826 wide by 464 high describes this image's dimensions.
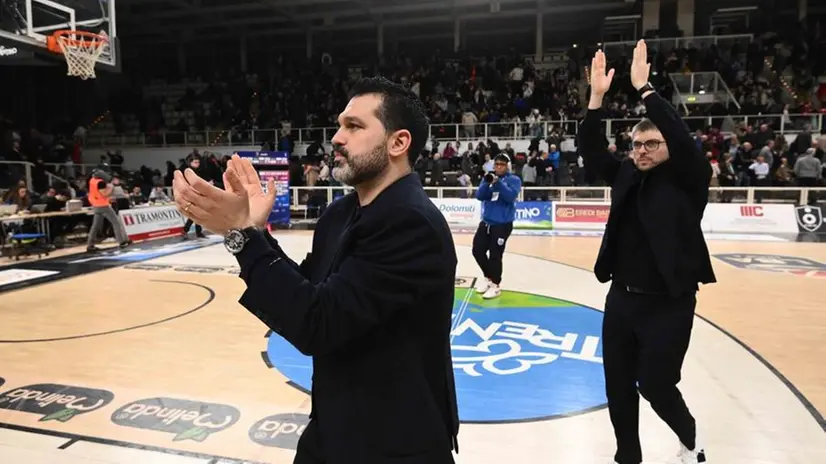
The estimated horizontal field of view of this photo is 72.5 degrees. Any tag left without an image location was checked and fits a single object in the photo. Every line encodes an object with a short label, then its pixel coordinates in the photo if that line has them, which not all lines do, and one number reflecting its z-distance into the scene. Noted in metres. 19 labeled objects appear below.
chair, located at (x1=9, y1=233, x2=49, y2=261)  10.69
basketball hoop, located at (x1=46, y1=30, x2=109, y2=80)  9.58
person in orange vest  11.37
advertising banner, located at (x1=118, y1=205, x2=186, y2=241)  13.35
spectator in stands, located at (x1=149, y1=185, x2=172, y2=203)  16.37
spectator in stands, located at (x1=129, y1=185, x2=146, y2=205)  15.98
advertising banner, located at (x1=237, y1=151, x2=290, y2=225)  15.93
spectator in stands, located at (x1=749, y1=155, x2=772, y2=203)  14.77
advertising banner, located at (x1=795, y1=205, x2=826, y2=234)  13.94
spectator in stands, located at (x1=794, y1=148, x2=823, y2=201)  14.35
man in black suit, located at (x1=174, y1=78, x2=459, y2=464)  1.37
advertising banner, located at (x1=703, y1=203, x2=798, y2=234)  14.14
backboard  9.33
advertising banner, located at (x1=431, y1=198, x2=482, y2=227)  16.12
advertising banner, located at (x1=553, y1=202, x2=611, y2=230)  15.39
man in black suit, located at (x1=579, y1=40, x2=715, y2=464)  2.74
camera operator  7.06
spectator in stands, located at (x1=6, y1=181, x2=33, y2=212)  12.34
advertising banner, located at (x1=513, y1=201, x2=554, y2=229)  15.63
